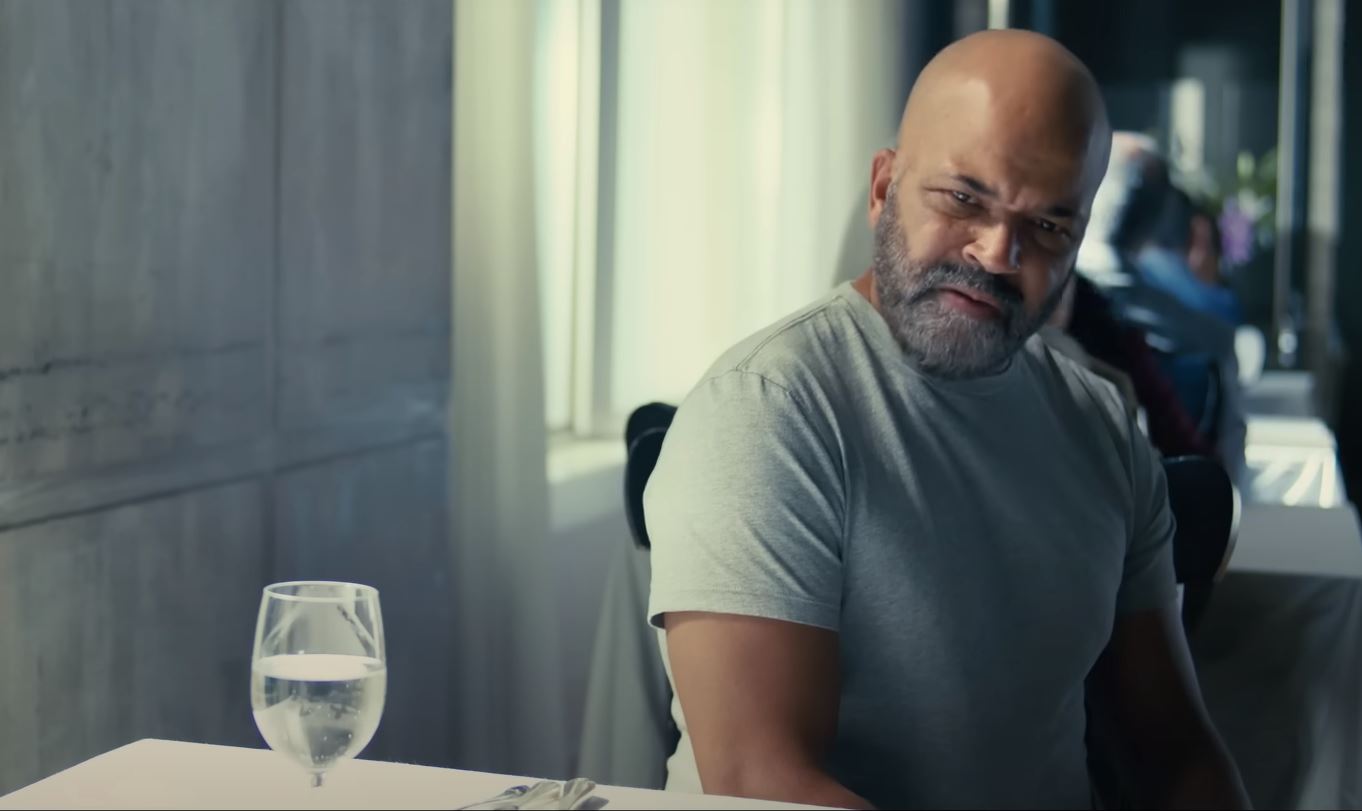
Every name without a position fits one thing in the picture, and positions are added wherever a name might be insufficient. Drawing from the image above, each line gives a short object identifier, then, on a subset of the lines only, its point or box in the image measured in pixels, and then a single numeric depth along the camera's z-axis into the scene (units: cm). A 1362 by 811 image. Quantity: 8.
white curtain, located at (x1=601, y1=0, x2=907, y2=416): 435
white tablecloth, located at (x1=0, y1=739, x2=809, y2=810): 183
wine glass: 180
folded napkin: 181
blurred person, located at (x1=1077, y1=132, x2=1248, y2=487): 512
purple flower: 762
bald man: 205
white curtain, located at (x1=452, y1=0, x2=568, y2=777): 315
